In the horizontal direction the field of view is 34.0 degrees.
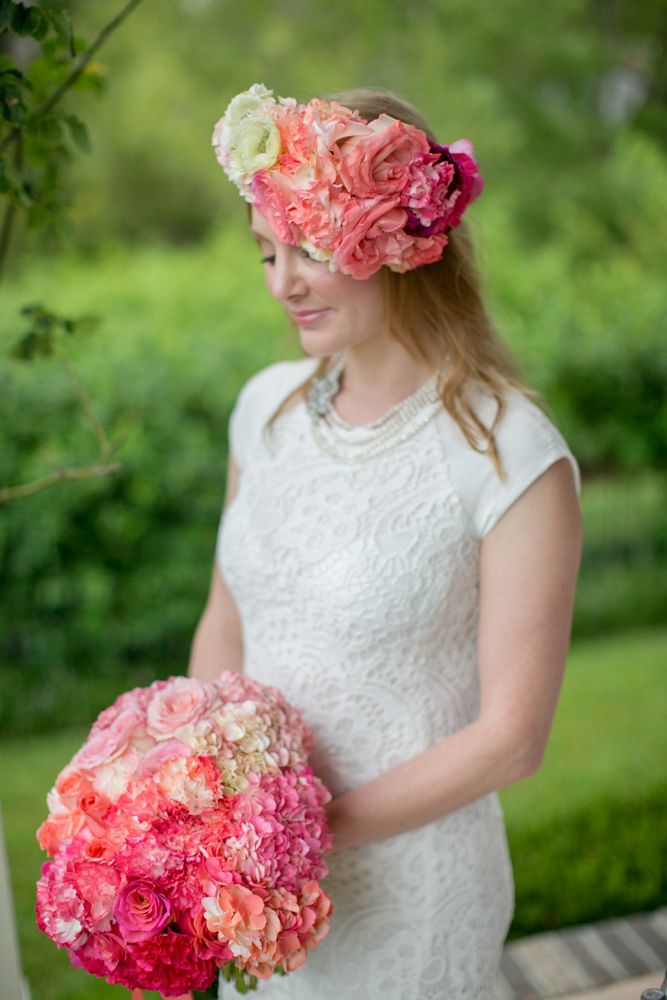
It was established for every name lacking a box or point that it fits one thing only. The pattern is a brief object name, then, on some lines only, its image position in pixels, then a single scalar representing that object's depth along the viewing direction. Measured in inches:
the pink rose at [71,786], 62.5
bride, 67.9
